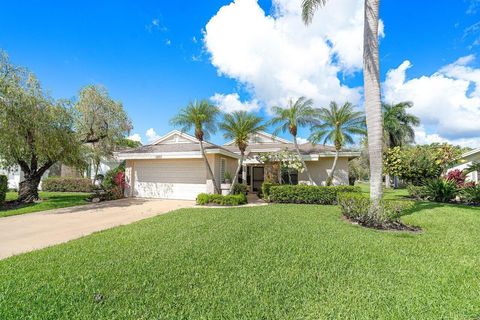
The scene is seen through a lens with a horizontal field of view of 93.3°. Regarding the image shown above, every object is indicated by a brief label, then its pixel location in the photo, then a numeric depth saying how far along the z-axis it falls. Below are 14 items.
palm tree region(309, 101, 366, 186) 15.93
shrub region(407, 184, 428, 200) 15.48
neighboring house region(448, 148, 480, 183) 21.02
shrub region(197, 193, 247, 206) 13.24
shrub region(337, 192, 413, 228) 7.79
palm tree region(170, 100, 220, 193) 13.62
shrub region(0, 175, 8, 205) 11.70
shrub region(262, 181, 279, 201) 14.92
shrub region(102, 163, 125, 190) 16.43
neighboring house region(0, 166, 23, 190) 21.16
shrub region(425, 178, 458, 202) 13.86
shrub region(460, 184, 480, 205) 13.05
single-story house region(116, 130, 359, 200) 15.84
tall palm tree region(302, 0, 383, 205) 8.35
